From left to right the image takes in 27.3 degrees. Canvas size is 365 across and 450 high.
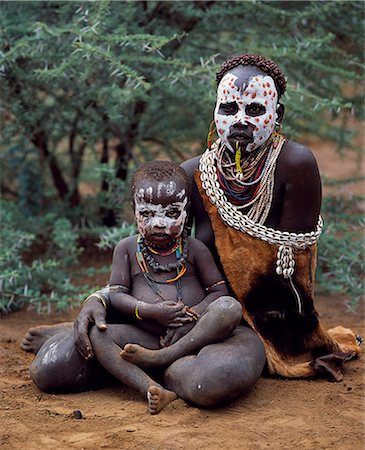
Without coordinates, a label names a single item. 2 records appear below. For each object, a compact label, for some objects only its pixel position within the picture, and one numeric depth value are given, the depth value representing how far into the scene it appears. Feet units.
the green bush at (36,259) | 15.78
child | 10.72
